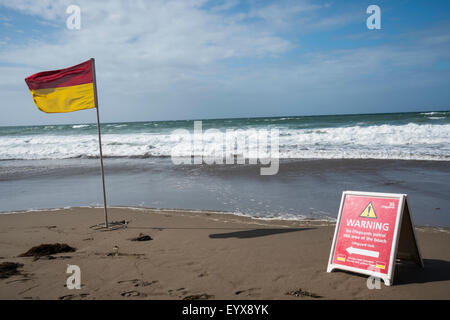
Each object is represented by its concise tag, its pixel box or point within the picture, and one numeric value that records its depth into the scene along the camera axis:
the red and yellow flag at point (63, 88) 6.06
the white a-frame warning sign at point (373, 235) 3.65
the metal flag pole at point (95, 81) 6.10
